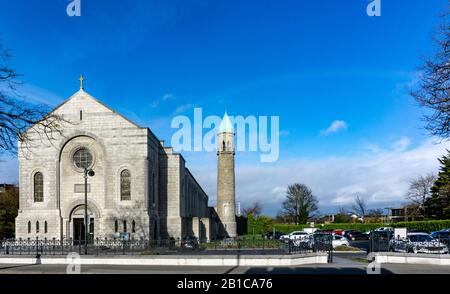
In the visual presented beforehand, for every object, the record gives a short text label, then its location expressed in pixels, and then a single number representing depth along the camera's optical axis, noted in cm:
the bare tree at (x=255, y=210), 13150
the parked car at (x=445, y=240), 2219
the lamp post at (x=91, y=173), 4470
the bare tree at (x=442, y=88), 1481
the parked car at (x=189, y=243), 2603
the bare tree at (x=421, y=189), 7817
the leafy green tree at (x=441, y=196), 6337
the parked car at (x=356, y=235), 5544
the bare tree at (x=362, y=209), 10788
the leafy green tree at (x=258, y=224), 8244
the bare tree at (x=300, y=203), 10044
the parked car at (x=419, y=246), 2353
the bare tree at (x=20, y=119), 1387
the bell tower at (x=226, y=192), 6781
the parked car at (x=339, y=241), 4042
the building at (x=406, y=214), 8362
